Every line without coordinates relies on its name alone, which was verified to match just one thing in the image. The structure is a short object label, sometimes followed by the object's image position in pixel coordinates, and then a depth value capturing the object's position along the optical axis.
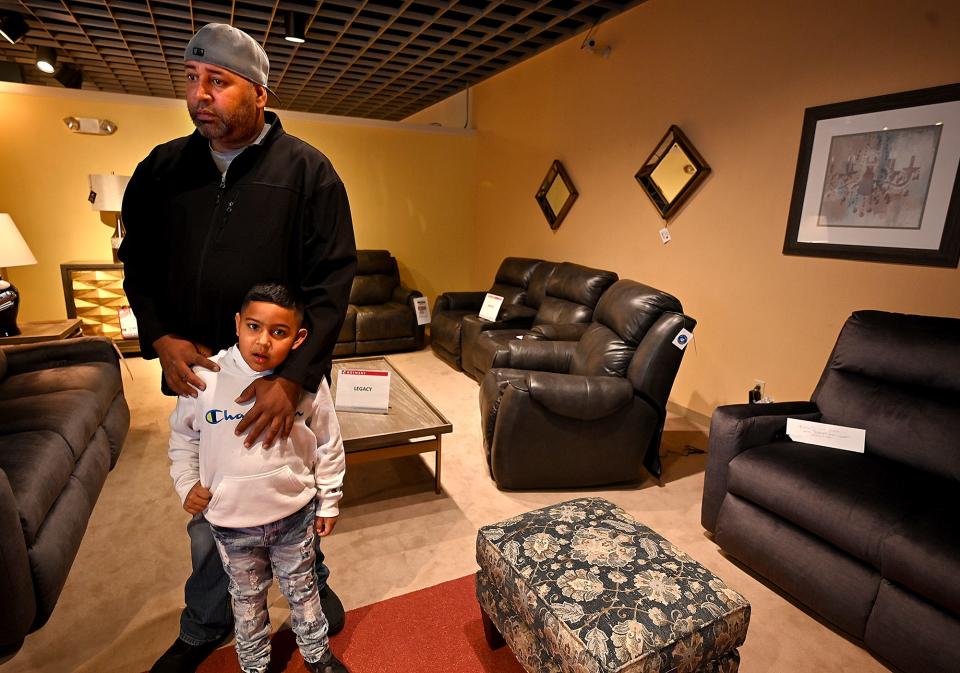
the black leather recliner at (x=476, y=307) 4.18
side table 2.91
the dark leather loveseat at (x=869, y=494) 1.45
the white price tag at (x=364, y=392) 2.40
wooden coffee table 2.18
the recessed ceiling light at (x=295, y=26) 3.77
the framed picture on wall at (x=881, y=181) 2.19
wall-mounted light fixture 4.32
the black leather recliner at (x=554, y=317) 3.52
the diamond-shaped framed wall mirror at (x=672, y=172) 3.24
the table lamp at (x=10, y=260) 2.88
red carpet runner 1.49
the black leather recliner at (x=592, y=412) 2.35
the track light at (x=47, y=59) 4.53
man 1.13
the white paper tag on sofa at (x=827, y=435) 1.98
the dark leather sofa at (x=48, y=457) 1.44
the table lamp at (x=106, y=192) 4.21
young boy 1.15
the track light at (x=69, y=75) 4.99
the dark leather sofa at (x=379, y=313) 4.62
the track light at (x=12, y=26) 3.70
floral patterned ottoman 1.16
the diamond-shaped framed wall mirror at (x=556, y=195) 4.37
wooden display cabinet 4.25
